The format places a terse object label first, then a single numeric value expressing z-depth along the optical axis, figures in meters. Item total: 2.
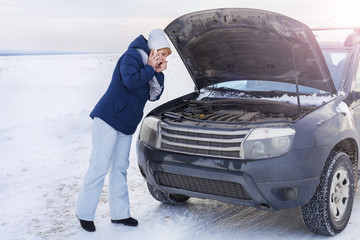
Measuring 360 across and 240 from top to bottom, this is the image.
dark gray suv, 3.59
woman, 3.98
